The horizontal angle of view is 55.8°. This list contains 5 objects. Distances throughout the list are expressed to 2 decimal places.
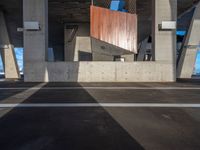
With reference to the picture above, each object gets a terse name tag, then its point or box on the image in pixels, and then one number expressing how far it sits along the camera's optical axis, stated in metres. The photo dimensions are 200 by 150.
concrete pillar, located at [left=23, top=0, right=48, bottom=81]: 12.21
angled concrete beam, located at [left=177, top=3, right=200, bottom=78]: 16.78
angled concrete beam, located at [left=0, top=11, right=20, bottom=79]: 18.48
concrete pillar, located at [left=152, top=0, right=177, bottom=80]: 12.35
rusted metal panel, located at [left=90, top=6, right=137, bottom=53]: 12.27
